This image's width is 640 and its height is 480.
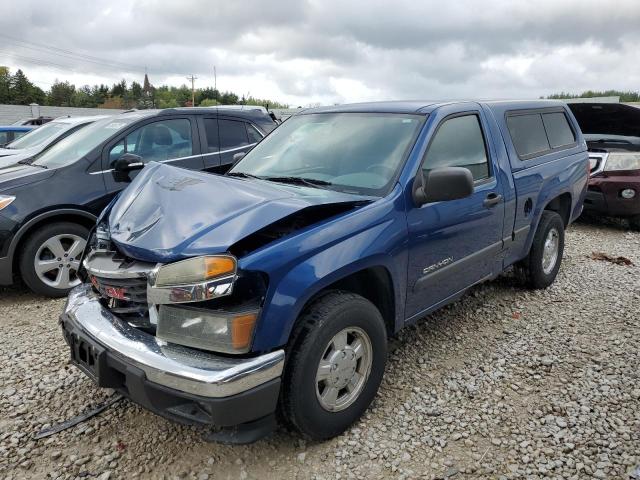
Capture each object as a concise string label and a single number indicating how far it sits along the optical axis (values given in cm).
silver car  587
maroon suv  734
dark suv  452
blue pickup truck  220
